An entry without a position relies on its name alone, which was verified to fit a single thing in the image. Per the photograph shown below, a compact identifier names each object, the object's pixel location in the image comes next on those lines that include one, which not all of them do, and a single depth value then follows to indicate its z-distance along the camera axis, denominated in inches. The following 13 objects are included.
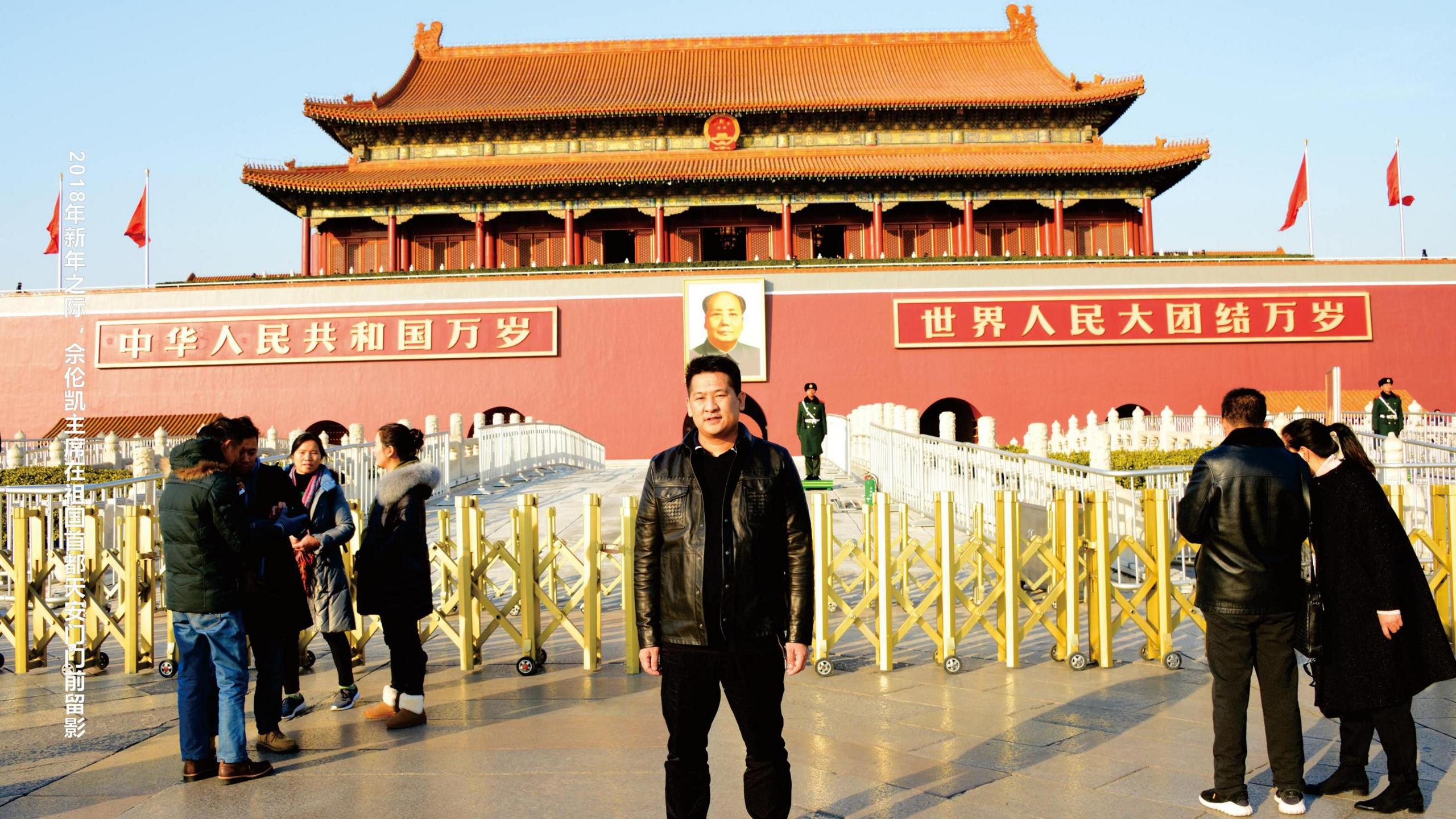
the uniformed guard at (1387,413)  556.4
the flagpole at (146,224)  944.3
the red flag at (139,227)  948.0
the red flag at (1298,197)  950.4
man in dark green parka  160.4
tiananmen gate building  885.2
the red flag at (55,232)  968.9
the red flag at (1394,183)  953.5
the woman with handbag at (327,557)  195.8
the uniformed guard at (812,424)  483.5
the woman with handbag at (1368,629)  145.6
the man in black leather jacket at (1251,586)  144.6
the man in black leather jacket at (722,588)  125.0
